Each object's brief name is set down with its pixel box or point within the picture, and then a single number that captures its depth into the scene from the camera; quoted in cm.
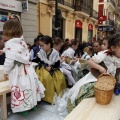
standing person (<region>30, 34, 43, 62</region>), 425
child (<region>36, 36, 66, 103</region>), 325
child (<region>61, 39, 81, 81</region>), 470
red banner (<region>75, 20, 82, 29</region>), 1962
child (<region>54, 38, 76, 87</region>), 416
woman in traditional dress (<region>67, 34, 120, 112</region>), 237
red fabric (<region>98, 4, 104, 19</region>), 2416
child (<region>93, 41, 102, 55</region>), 475
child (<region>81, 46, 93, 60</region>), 565
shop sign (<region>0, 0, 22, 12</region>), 889
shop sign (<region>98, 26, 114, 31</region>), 1862
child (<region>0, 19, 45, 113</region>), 254
